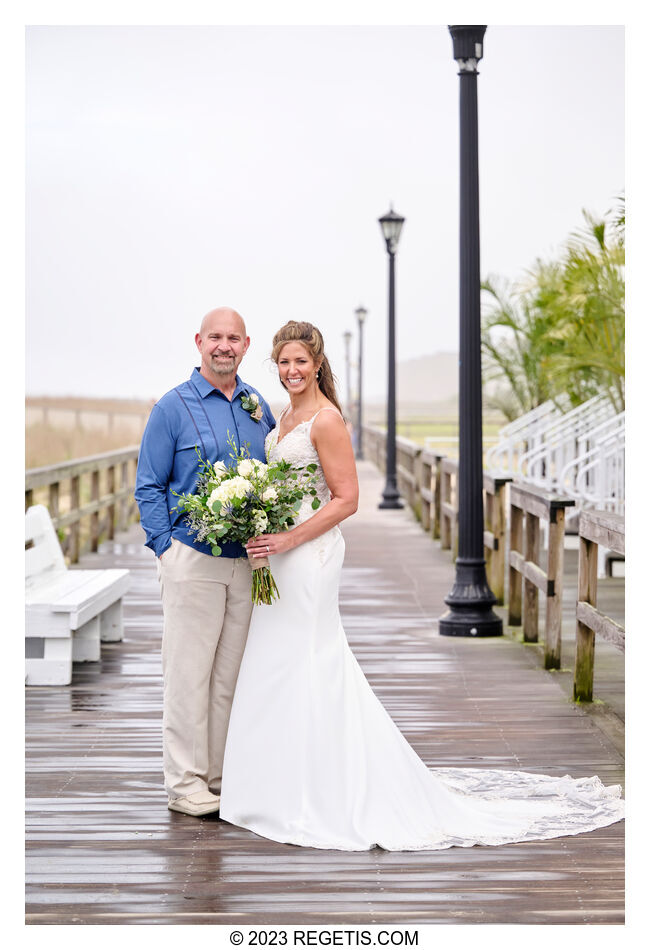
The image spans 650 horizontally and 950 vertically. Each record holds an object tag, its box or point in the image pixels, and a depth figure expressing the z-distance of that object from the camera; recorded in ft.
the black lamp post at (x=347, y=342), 149.75
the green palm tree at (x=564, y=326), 48.55
